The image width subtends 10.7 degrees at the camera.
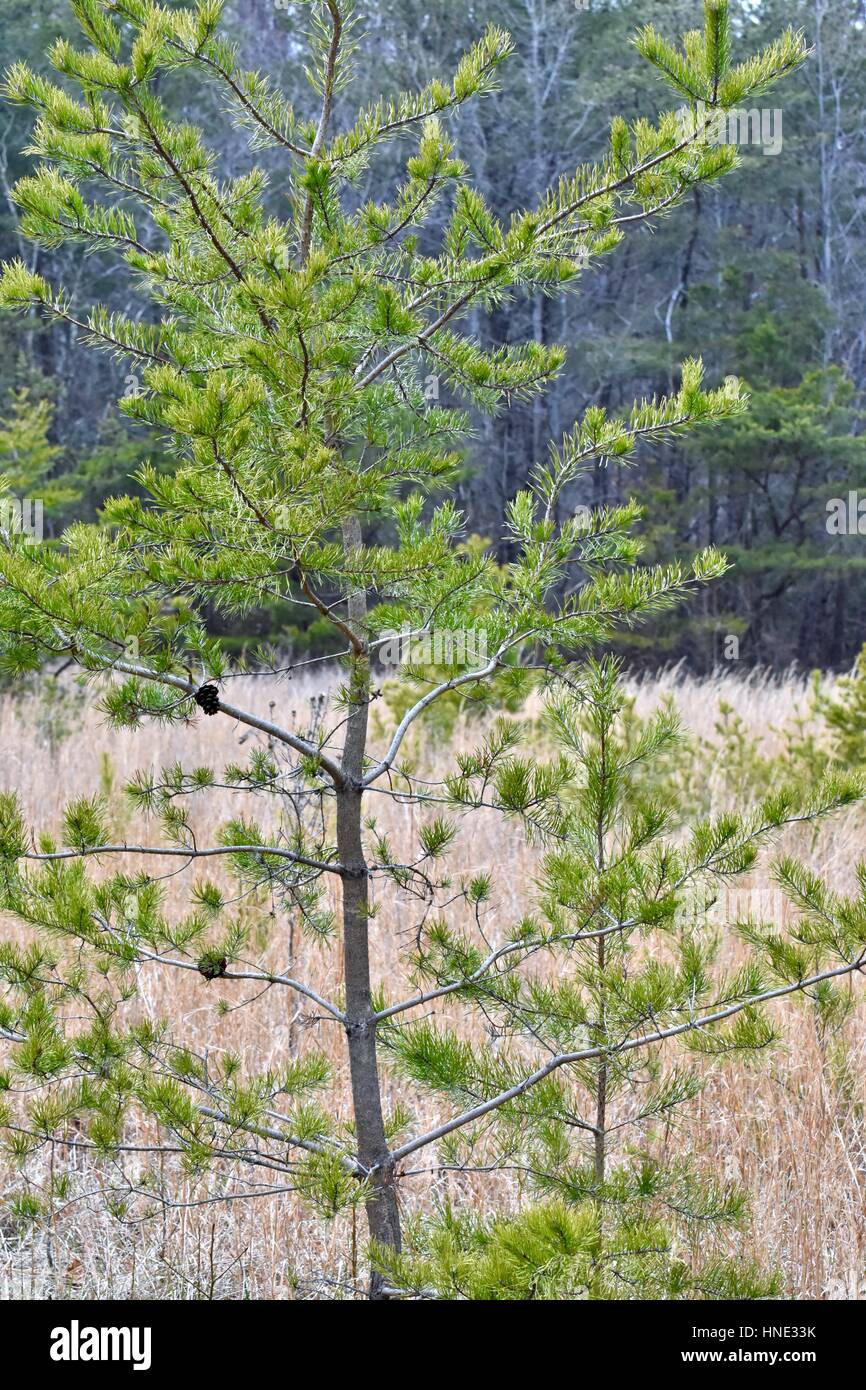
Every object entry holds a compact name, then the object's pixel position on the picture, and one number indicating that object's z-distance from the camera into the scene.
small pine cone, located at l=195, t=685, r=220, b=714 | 8.82
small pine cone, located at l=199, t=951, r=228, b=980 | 9.03
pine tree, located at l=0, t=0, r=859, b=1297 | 8.77
